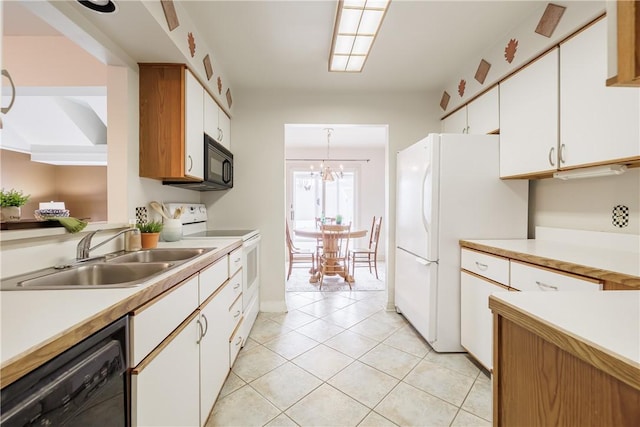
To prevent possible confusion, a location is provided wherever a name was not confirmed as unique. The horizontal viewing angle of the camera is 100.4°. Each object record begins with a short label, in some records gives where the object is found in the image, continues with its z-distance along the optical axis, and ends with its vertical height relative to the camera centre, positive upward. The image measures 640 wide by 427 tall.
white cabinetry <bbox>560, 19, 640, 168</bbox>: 1.26 +0.52
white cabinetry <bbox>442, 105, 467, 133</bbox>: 2.50 +0.88
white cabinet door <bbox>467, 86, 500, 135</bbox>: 2.09 +0.80
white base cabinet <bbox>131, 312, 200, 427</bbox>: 0.79 -0.60
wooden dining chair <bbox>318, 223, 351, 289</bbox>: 3.67 -0.59
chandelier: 4.80 +0.82
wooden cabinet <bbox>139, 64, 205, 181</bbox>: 1.77 +0.60
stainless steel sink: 0.89 -0.25
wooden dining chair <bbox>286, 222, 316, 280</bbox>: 4.05 -0.75
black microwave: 2.11 +0.35
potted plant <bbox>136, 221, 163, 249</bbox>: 1.61 -0.15
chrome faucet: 1.20 -0.18
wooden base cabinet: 0.46 -0.36
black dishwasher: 0.46 -0.36
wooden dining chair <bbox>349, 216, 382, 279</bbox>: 4.30 -0.74
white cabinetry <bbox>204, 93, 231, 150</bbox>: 2.17 +0.79
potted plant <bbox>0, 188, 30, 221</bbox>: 1.03 +0.03
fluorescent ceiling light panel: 1.58 +1.23
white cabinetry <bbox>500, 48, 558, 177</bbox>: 1.62 +0.61
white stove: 2.18 -0.30
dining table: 3.91 -0.92
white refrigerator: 2.03 +0.00
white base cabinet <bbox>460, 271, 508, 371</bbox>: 1.72 -0.74
